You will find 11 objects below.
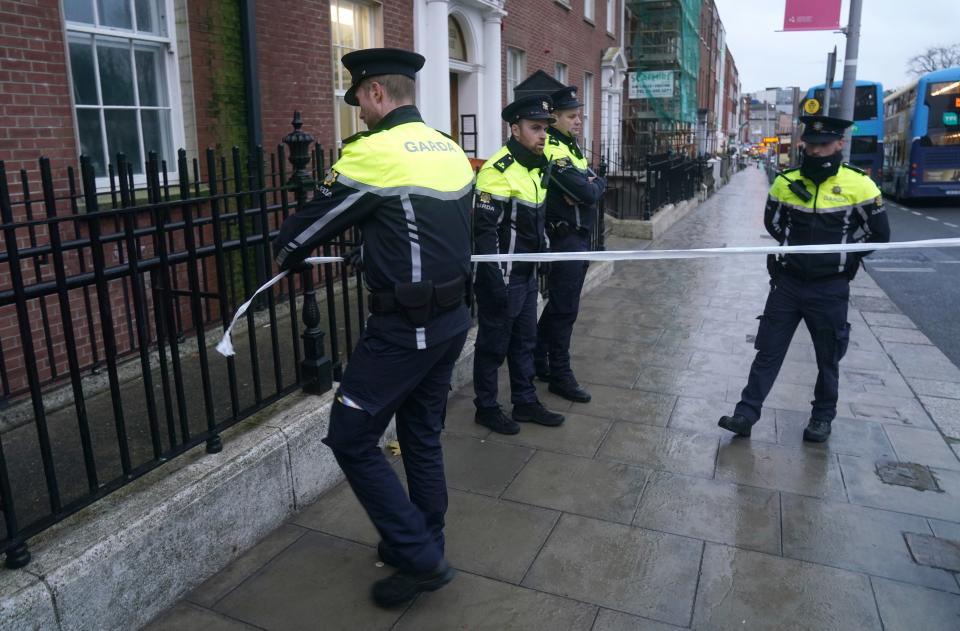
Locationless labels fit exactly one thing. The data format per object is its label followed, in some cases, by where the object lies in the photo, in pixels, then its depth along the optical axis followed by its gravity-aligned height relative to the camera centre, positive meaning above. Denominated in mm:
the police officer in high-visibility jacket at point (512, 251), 4430 -579
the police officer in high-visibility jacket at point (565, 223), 4785 -451
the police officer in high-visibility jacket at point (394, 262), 2664 -381
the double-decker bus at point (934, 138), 21844 +338
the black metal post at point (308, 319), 3967 -844
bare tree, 63688 +7582
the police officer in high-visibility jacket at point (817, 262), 4344 -646
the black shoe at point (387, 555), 2989 -1636
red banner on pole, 10789 +1971
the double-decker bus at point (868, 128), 27562 +851
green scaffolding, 27703 +3786
